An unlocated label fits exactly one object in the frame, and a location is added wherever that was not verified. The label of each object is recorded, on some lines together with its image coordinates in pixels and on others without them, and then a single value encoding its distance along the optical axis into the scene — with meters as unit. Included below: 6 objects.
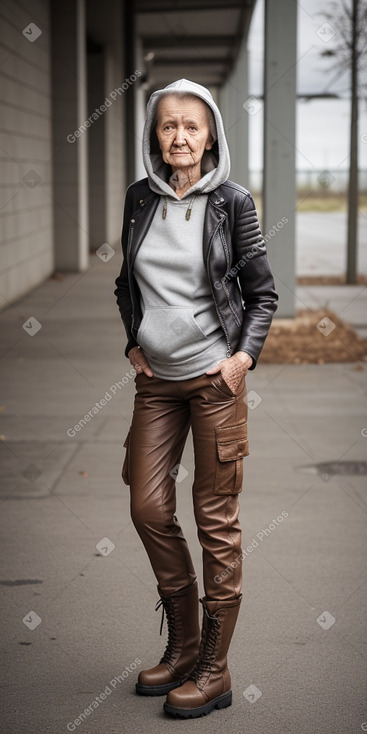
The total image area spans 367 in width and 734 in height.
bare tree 18.20
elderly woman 3.27
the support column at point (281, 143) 11.66
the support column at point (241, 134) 23.98
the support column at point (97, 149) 26.42
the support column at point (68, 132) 19.51
